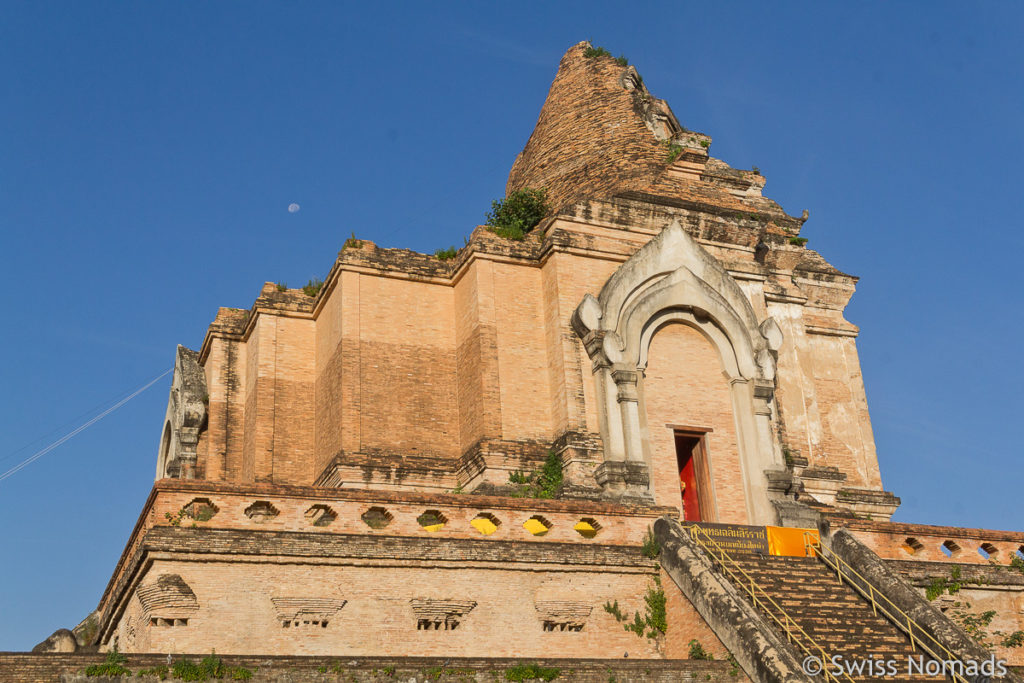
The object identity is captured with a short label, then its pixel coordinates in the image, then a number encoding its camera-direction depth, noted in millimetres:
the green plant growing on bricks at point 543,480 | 17266
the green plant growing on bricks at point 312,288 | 21422
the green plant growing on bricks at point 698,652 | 13312
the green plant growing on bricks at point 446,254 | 20672
